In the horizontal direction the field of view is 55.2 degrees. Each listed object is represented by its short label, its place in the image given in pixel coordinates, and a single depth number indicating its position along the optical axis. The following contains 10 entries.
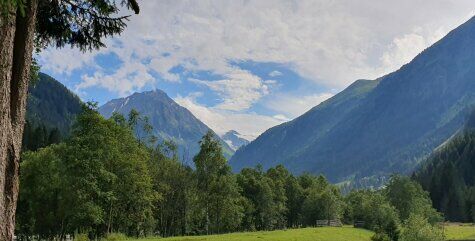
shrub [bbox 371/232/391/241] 95.29
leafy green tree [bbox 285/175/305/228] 152.62
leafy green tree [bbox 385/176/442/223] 148.88
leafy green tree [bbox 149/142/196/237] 105.82
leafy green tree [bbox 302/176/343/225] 139.75
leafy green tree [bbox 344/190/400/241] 109.06
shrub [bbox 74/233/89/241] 55.82
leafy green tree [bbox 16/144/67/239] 76.56
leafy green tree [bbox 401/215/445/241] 93.79
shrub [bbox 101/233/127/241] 61.69
